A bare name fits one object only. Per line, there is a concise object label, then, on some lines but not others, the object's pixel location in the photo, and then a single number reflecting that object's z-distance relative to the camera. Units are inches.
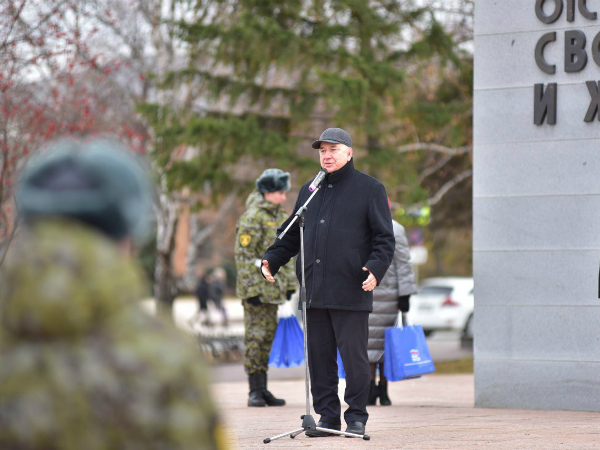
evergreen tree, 1299.2
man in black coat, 517.7
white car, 1774.1
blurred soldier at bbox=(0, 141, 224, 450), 156.6
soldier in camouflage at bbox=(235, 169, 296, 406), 701.9
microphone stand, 506.6
